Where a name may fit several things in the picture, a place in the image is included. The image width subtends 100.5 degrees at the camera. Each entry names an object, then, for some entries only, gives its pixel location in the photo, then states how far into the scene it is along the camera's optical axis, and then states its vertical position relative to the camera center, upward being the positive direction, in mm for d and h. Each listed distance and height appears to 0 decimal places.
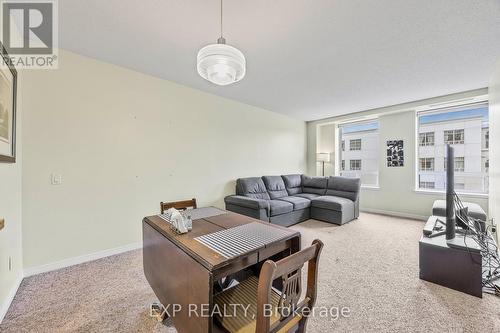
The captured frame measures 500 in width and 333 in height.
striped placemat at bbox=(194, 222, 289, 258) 1163 -470
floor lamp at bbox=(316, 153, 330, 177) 5832 +233
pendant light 1435 +731
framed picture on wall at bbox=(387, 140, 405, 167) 4707 +267
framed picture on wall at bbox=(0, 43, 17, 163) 1639 +478
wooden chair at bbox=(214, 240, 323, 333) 792 -650
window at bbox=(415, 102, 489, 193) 3953 +419
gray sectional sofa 3766 -707
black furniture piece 1919 -971
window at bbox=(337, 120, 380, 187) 5285 +390
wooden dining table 1003 -547
